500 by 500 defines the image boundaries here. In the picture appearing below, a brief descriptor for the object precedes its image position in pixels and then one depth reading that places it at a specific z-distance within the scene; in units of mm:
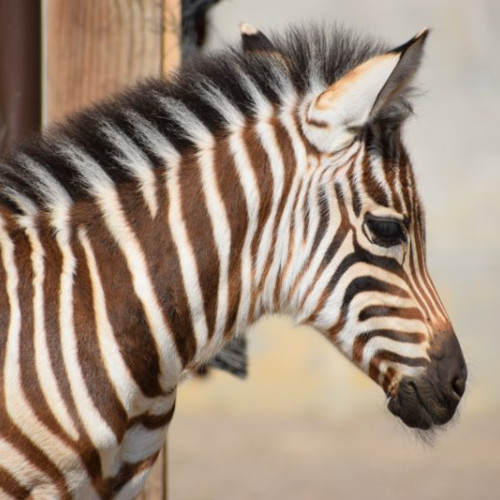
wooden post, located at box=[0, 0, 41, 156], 10695
